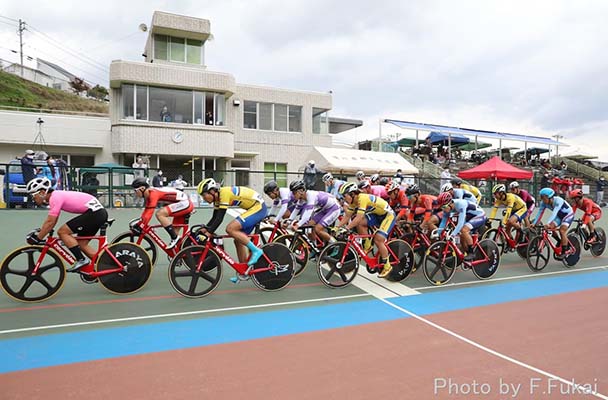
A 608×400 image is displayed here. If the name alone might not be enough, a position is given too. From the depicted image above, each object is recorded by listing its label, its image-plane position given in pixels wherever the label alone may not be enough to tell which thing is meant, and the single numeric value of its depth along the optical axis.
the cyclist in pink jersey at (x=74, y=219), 5.32
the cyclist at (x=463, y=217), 7.09
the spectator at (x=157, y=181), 14.23
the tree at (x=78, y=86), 57.90
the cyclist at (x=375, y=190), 8.42
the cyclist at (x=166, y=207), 6.62
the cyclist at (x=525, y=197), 8.88
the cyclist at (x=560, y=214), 8.53
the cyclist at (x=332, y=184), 10.10
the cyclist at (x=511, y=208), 8.50
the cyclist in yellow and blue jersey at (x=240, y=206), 5.86
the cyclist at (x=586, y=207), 9.32
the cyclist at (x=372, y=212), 6.66
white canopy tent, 21.08
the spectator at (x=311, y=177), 16.06
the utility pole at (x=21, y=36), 64.62
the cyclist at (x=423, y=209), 8.05
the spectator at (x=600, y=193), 23.75
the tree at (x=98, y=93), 60.88
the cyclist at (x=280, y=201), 6.92
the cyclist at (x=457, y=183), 8.51
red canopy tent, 19.73
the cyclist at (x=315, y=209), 7.14
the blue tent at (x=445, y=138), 33.28
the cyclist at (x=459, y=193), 7.45
